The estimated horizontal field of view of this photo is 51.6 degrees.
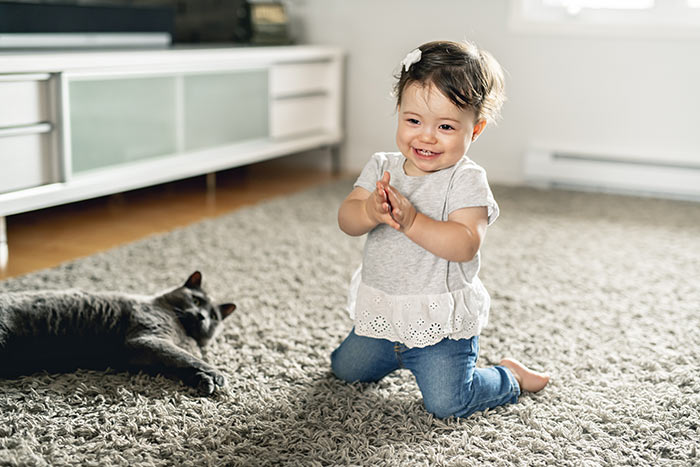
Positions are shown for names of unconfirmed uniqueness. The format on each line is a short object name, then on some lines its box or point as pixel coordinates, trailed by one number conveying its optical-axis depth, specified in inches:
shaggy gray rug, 45.1
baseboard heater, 125.3
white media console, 83.7
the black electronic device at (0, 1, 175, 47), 87.3
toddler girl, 46.9
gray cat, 51.7
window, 123.6
